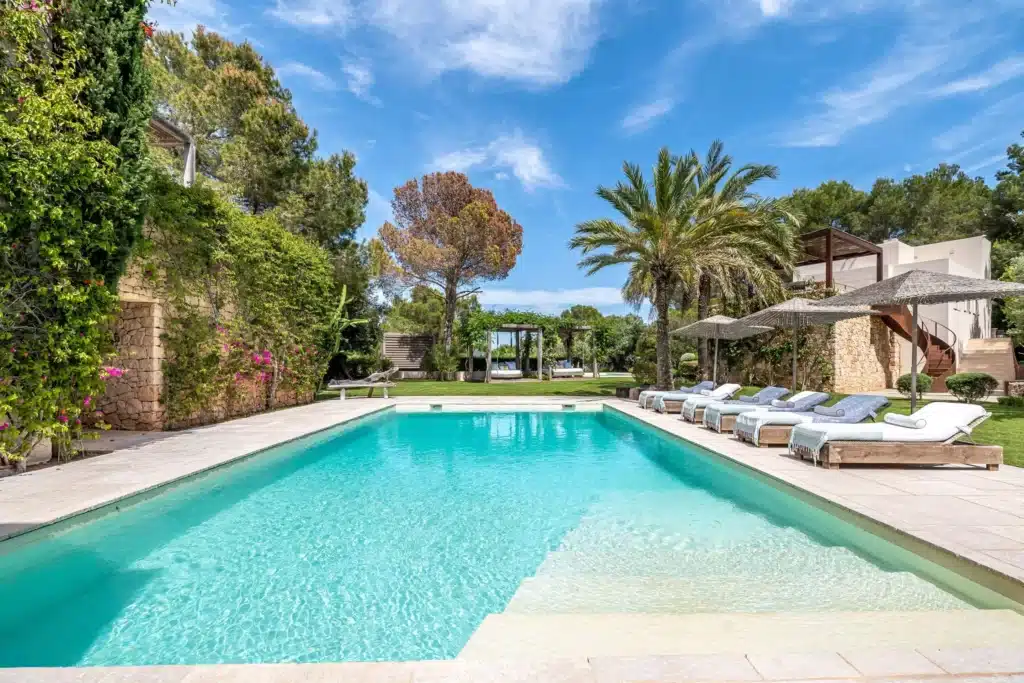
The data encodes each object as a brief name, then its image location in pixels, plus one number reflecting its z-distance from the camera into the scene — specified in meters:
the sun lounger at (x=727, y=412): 9.46
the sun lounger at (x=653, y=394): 13.66
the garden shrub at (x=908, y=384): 14.31
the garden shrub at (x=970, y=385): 13.62
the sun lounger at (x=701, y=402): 10.90
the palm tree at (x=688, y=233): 15.14
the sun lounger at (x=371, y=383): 17.12
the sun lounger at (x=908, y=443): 6.06
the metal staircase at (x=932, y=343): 18.67
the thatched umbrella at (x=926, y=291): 7.72
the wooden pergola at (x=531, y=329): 26.11
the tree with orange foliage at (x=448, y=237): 28.52
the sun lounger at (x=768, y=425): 7.89
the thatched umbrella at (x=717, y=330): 14.24
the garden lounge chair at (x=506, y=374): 26.73
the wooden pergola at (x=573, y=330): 28.56
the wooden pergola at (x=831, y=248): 17.75
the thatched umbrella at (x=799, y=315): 11.09
